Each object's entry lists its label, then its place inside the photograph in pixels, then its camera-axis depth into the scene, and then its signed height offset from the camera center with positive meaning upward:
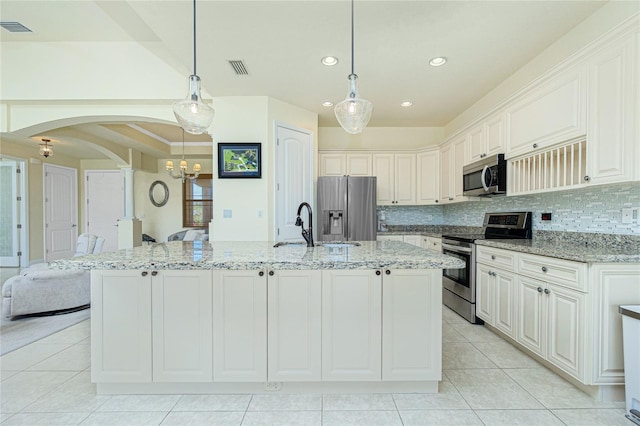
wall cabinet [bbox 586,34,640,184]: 1.73 +0.60
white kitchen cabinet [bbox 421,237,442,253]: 3.75 -0.44
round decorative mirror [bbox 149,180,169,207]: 7.47 +0.44
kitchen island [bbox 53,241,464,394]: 1.76 -0.69
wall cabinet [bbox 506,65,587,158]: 2.08 +0.78
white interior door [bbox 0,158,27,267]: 5.94 -0.08
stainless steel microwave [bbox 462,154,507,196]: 2.97 +0.36
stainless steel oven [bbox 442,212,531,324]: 2.99 -0.44
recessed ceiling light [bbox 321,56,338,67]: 2.67 +1.38
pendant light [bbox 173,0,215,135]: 1.96 +0.68
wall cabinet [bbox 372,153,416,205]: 4.58 +0.49
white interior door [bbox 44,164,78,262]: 6.52 -0.02
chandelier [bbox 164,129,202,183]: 6.12 +0.86
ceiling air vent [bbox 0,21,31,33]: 2.98 +1.90
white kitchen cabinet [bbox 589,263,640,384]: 1.72 -0.56
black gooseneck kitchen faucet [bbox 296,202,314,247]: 2.09 -0.18
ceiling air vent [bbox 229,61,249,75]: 2.81 +1.41
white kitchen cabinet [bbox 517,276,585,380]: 1.80 -0.77
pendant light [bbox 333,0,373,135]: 1.91 +0.67
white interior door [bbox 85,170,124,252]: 7.38 +0.21
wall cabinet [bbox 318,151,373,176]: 4.55 +0.72
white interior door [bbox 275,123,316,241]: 3.78 +0.46
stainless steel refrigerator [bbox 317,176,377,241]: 4.13 +0.00
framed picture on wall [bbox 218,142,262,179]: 3.61 +0.63
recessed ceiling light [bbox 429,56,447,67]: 2.69 +1.39
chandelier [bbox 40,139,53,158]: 5.22 +1.09
